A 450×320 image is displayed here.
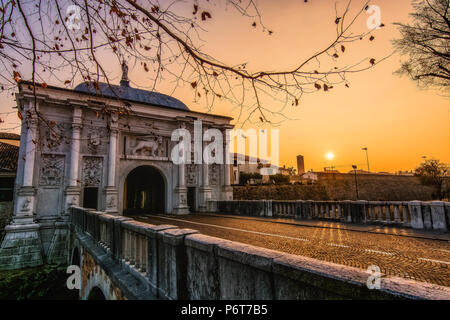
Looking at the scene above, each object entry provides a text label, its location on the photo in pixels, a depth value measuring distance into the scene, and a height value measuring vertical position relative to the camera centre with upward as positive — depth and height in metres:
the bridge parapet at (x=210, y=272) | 1.35 -0.83
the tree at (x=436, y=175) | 36.50 +1.29
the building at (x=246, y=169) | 49.11 +4.44
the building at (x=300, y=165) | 78.00 +7.28
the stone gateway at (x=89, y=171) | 12.22 +1.26
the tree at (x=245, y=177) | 43.25 +1.75
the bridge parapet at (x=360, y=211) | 7.61 -1.28
